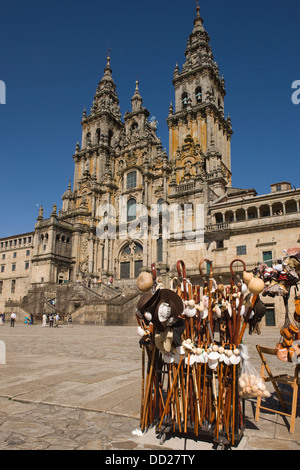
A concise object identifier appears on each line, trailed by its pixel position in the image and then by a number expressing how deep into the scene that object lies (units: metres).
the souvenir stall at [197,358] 3.12
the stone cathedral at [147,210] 30.16
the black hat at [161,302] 3.04
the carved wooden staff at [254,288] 3.16
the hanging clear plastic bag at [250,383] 3.14
